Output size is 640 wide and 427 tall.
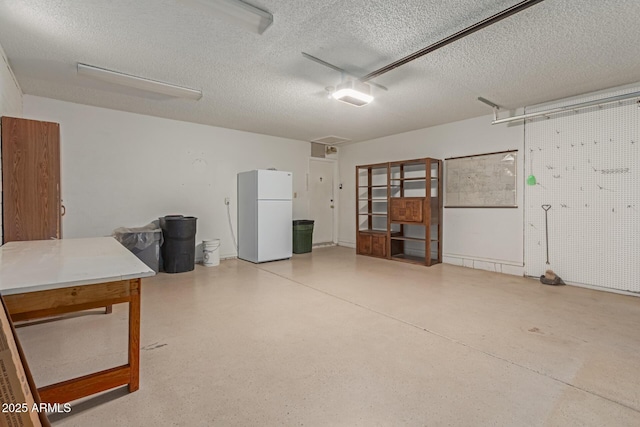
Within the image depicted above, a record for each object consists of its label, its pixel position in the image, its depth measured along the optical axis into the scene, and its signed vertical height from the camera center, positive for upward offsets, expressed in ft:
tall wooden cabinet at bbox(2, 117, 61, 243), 9.41 +1.03
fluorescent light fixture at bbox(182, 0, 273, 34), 6.85 +4.76
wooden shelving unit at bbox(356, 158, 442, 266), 17.78 +0.07
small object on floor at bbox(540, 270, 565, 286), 13.58 -3.04
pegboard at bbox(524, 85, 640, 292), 12.12 +0.75
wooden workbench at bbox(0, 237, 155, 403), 4.81 -1.37
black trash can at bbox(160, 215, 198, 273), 15.48 -1.66
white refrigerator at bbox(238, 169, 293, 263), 17.92 -0.23
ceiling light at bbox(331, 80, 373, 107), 10.93 +4.37
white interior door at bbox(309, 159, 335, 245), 23.93 +0.97
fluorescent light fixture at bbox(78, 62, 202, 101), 10.58 +4.92
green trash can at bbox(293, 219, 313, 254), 21.24 -1.69
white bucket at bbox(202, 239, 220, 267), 17.19 -2.31
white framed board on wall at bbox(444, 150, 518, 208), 15.48 +1.67
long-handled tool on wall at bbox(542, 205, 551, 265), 14.21 -0.37
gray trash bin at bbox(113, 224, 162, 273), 14.37 -1.45
